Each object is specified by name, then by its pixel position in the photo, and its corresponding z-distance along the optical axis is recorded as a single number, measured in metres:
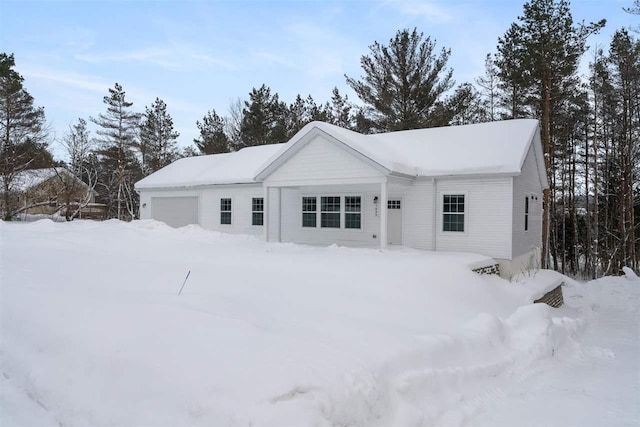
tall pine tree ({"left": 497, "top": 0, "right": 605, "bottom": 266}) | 19.31
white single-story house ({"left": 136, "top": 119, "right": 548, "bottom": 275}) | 12.35
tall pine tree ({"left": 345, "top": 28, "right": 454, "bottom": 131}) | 23.75
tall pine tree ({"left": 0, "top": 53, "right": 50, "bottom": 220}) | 23.14
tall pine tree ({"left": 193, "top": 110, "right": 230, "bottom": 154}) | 33.00
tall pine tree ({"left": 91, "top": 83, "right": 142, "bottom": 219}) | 33.22
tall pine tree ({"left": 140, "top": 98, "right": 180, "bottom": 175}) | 36.12
